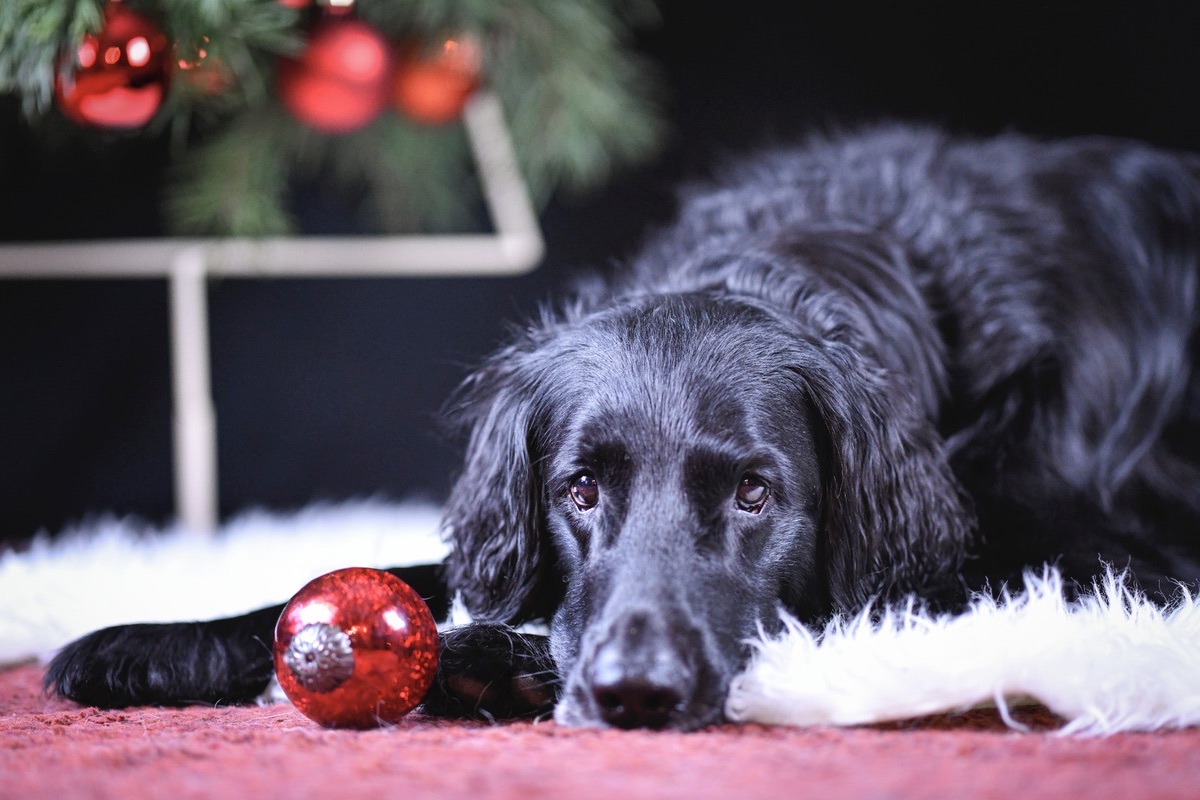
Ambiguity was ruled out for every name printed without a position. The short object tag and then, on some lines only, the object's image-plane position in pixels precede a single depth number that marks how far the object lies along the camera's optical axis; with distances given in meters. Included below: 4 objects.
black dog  1.43
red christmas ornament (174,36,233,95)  1.82
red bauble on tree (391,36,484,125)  2.33
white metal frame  2.77
